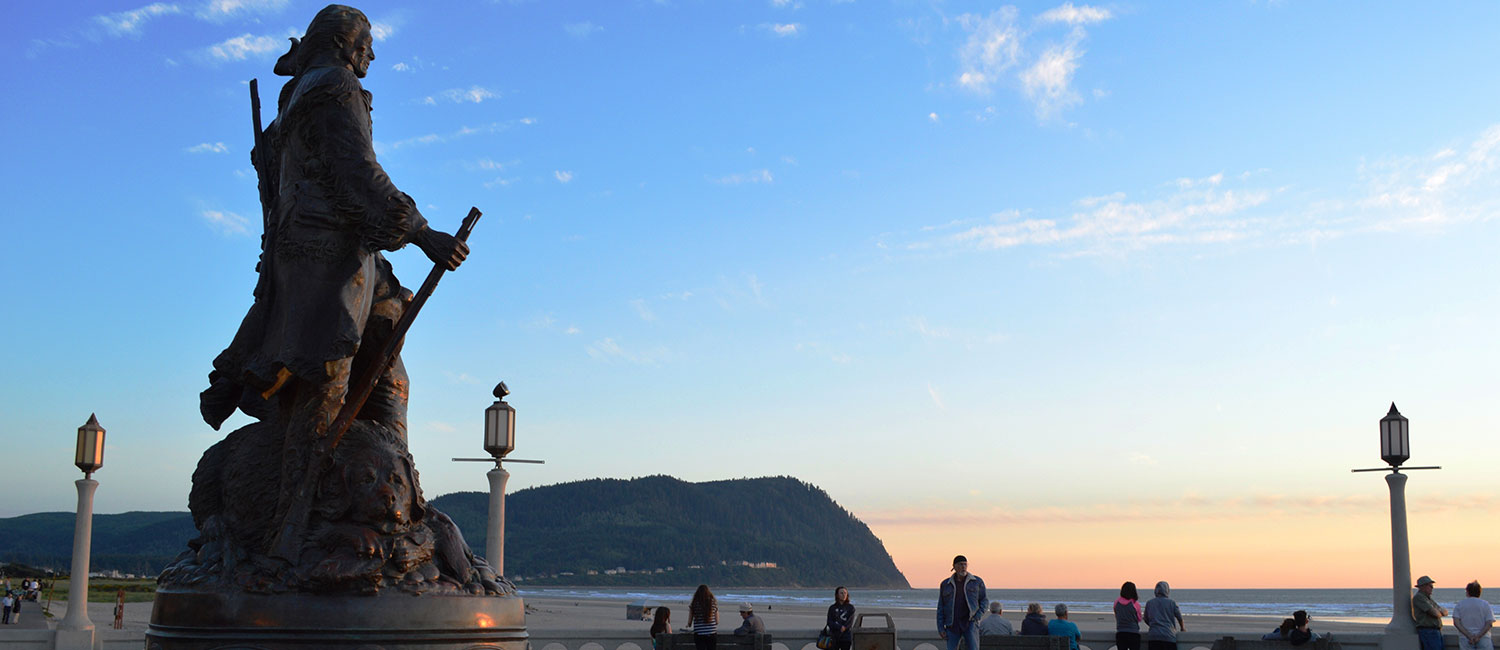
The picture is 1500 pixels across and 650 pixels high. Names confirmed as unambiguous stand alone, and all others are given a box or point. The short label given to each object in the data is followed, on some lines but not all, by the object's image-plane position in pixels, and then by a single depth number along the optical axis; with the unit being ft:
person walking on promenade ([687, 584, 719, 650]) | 41.68
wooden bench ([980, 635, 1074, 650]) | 41.01
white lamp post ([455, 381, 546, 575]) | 43.50
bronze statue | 15.94
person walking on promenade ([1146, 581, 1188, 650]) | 42.27
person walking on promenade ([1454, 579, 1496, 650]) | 39.75
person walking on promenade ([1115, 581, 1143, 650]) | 41.99
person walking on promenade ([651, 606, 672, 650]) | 44.24
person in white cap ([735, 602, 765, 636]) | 43.63
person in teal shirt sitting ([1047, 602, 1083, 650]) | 42.24
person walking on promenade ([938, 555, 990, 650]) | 36.58
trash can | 38.55
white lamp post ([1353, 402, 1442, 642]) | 47.73
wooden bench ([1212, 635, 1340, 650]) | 43.09
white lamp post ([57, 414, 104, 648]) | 44.09
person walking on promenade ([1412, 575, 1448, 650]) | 44.06
